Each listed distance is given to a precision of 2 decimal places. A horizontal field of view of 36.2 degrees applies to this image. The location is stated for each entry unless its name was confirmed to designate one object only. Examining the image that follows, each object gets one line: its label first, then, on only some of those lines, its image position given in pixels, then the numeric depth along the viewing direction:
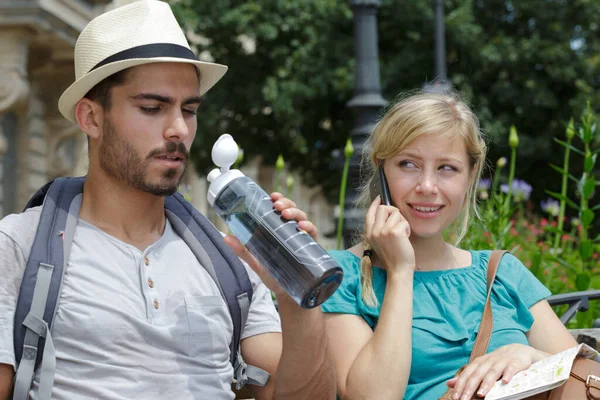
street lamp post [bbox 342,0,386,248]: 7.48
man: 2.43
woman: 2.66
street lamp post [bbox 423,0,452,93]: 15.28
